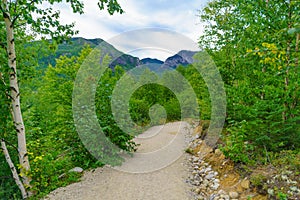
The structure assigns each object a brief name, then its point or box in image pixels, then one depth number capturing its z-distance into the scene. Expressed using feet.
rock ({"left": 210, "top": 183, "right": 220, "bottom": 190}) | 17.02
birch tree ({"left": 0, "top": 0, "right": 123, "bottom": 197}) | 15.71
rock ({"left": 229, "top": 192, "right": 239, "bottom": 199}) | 14.67
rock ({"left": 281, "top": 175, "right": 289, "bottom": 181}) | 13.20
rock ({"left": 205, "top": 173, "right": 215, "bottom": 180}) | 18.96
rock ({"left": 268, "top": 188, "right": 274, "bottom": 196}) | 12.80
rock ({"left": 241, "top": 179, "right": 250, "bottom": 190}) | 14.79
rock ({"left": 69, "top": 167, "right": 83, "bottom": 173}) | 22.60
